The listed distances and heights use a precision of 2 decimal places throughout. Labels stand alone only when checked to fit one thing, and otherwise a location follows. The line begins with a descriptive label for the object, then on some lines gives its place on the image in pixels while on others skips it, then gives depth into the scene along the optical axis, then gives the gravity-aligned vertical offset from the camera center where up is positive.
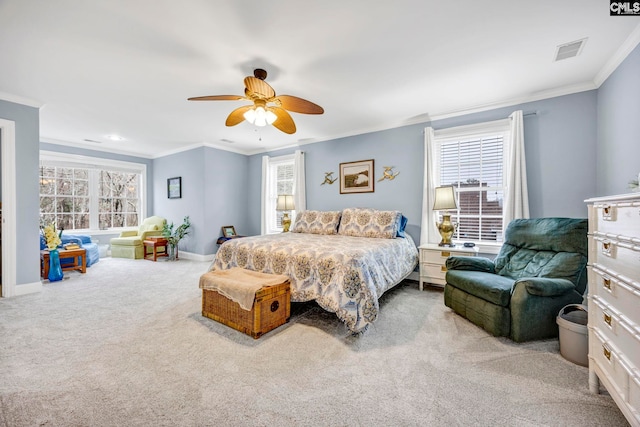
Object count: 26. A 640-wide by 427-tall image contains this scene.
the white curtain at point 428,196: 3.98 +0.24
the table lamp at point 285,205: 5.17 +0.16
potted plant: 5.91 -0.46
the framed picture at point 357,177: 4.71 +0.64
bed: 2.39 -0.49
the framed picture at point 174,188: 6.25 +0.63
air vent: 2.31 +1.44
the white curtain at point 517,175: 3.32 +0.45
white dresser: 1.21 -0.45
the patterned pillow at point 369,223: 3.84 -0.16
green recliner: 2.20 -0.63
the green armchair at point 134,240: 5.80 -0.54
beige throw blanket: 2.29 -0.63
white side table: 3.48 -0.65
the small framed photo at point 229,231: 6.04 -0.39
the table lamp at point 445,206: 3.59 +0.08
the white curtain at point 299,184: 5.41 +0.59
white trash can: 1.89 -0.91
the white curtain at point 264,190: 6.02 +0.52
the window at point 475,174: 3.66 +0.54
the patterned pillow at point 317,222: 4.34 -0.15
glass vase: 3.99 -0.78
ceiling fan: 2.49 +1.09
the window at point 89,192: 5.66 +0.53
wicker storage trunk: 2.30 -0.89
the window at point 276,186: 5.93 +0.62
